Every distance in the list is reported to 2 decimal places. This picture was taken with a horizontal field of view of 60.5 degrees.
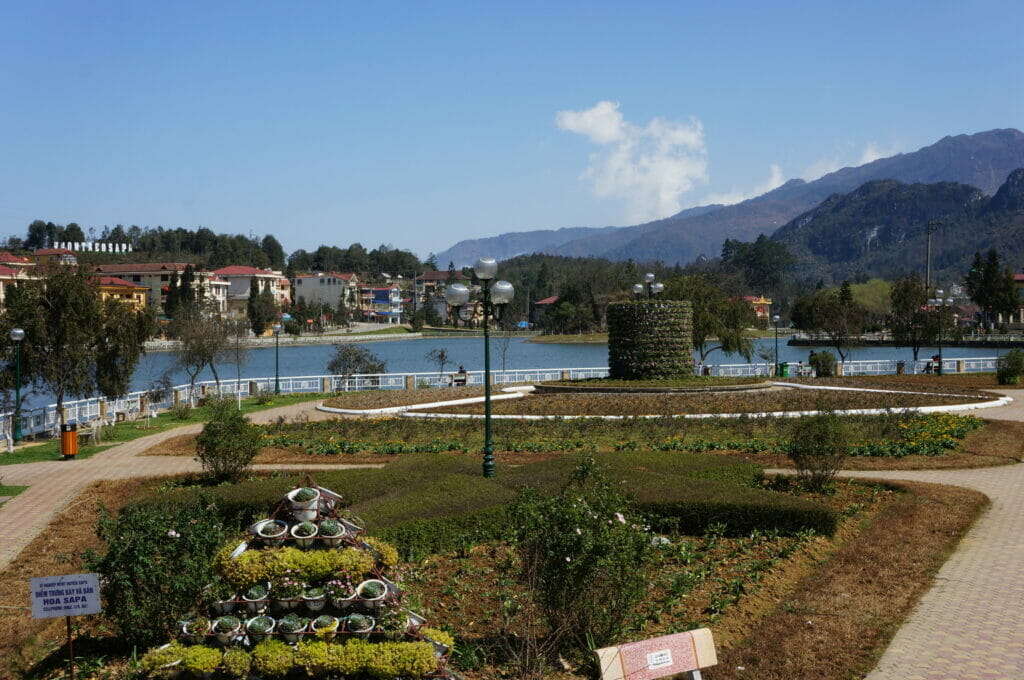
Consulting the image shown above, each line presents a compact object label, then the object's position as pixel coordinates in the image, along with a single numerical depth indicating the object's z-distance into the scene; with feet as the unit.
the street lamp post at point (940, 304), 119.85
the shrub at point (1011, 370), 96.58
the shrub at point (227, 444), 42.73
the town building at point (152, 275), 356.79
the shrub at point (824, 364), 118.62
